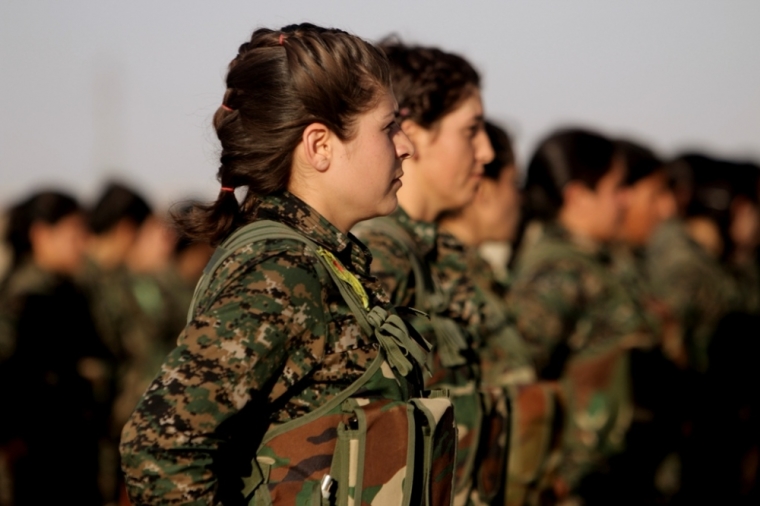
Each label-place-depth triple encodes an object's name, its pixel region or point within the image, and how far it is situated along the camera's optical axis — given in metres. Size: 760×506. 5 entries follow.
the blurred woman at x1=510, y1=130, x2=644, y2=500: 10.57
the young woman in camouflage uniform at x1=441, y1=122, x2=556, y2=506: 8.29
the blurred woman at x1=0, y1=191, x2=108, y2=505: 13.84
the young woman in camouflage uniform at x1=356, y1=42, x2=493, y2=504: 7.38
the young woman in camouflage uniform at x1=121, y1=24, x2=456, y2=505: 4.31
